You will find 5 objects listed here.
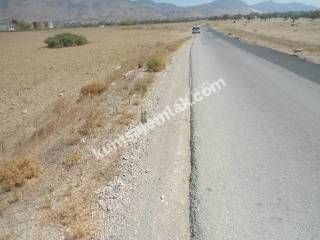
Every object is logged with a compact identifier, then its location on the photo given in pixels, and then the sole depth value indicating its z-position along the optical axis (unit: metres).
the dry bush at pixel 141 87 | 7.99
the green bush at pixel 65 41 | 31.72
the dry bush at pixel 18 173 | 4.19
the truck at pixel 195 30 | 38.86
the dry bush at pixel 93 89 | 9.60
